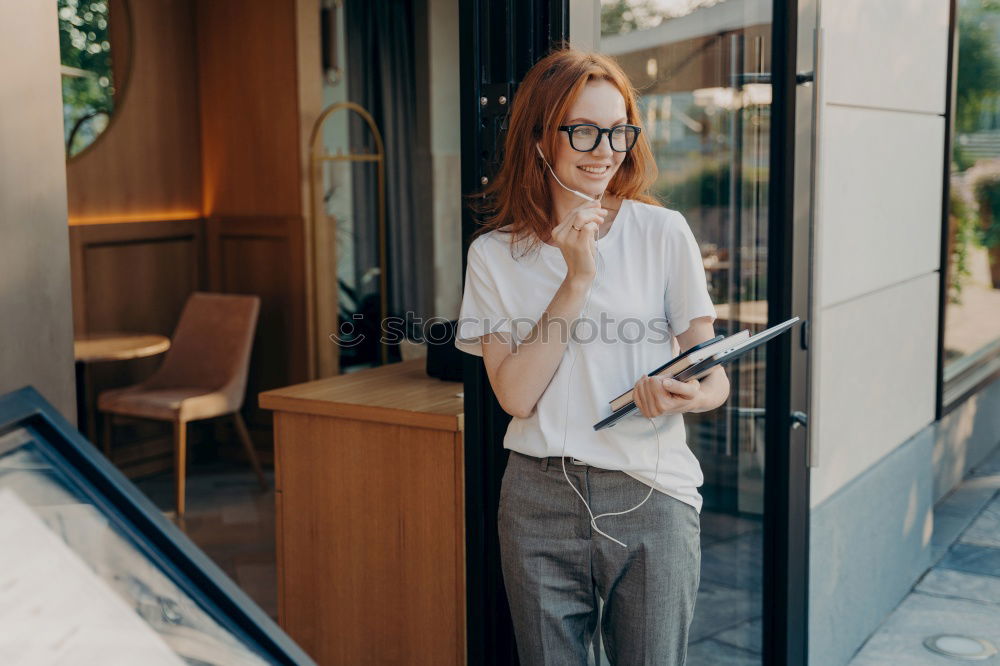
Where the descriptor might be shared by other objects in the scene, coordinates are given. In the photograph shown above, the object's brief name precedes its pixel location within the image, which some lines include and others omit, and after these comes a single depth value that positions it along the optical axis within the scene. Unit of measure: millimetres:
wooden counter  2410
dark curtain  6098
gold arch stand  5547
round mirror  5180
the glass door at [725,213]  2438
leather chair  4781
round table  4637
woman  1648
